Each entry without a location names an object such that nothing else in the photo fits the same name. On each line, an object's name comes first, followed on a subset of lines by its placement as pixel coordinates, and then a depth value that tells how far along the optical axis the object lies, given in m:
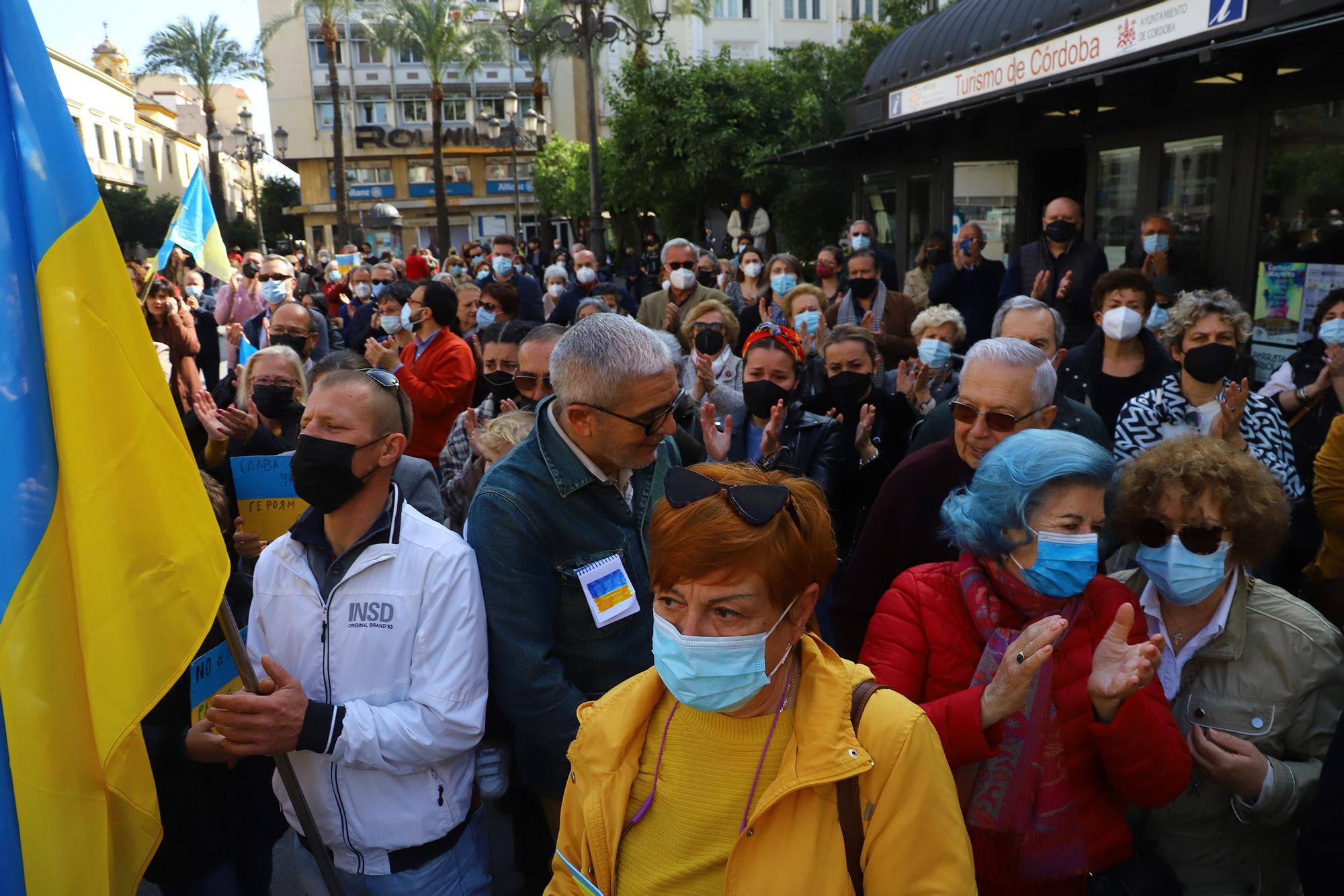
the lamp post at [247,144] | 29.42
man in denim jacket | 2.54
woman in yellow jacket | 1.69
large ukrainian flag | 1.99
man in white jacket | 2.40
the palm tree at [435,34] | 40.81
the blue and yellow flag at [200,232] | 8.79
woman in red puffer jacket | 2.14
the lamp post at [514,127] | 22.64
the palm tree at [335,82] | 36.91
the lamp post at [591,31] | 12.72
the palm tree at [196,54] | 40.09
